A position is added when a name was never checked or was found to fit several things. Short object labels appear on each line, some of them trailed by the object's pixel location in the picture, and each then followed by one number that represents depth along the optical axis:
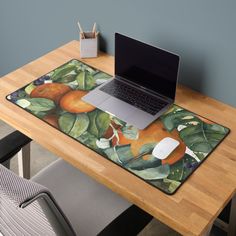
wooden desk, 1.19
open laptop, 1.49
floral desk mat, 1.32
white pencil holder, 1.78
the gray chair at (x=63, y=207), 1.01
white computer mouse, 1.36
